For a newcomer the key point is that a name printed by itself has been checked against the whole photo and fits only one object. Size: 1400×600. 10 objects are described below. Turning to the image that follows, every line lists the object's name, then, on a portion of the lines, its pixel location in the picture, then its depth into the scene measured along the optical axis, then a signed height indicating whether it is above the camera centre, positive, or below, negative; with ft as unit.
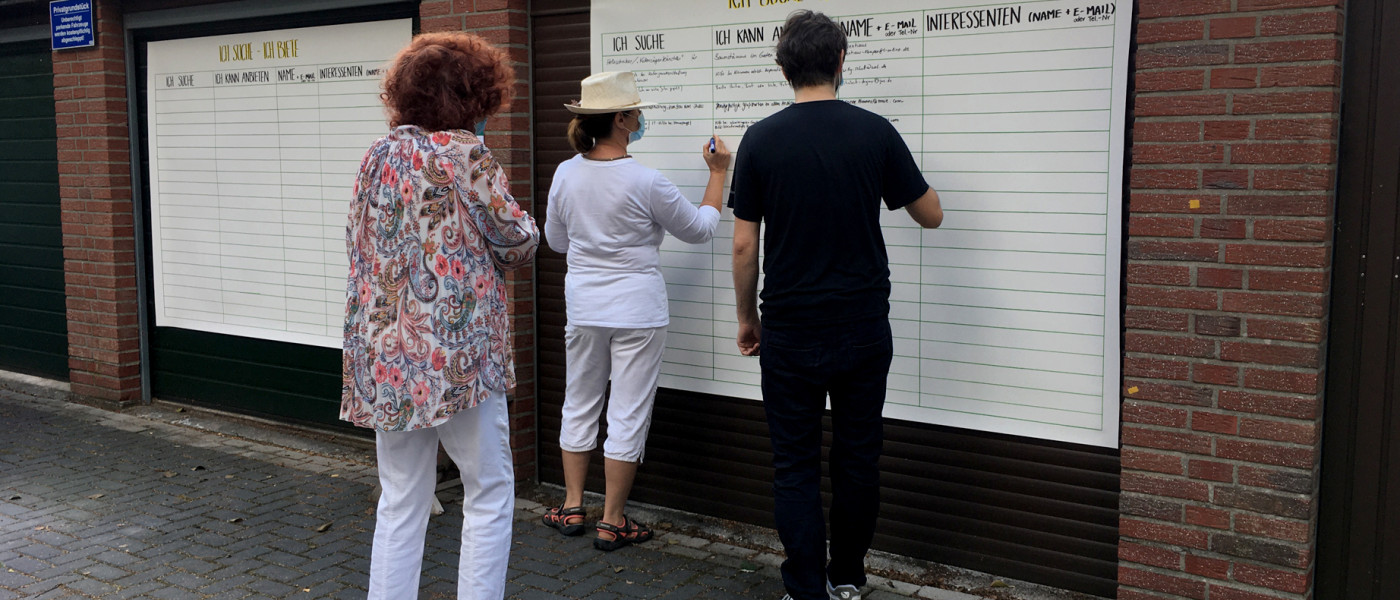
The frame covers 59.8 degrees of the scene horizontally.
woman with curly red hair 11.88 -1.10
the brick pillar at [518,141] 19.60 +0.84
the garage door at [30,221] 29.35 -0.74
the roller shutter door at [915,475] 15.01 -3.80
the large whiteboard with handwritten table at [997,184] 14.34 +0.13
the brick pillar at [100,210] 27.04 -0.42
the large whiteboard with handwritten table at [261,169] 23.39 +0.47
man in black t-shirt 13.32 -0.86
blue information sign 26.94 +3.76
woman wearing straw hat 16.30 -0.94
